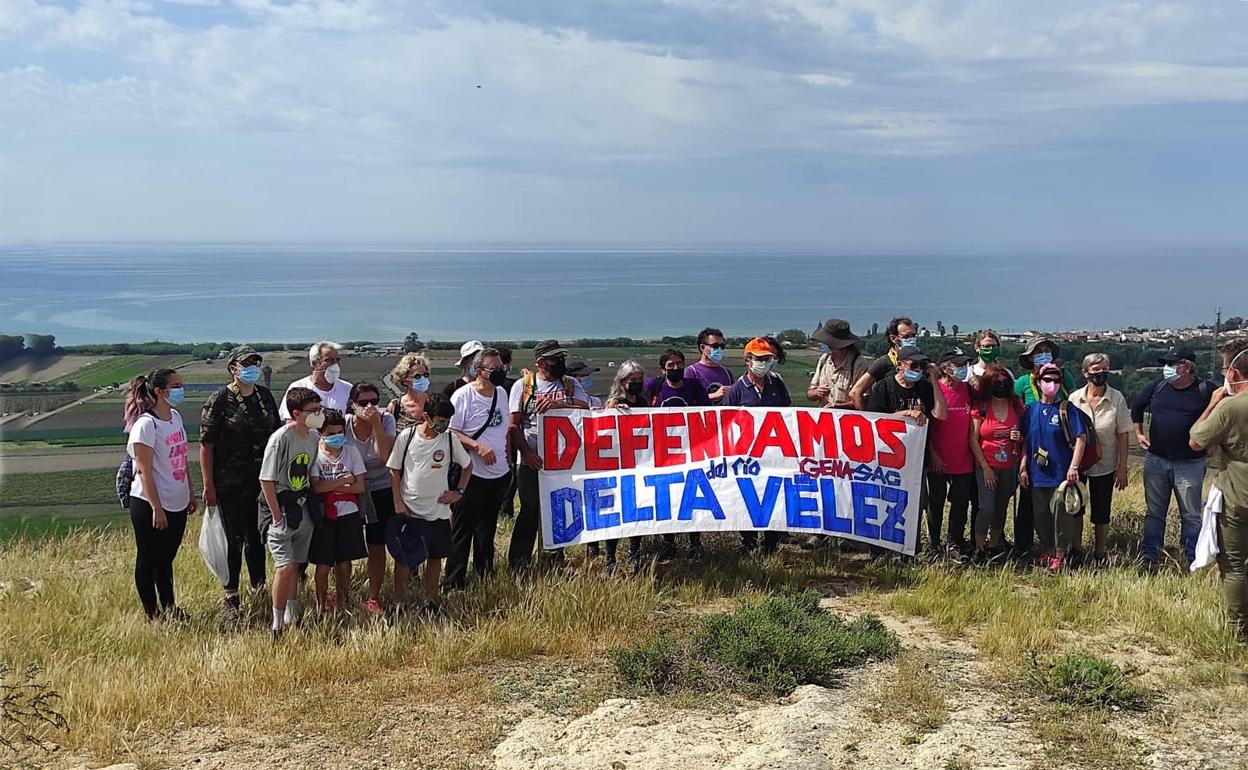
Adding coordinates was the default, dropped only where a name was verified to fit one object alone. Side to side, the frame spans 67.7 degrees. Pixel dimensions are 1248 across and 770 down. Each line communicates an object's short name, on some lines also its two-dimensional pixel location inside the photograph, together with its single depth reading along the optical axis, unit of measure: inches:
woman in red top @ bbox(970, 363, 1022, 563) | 324.5
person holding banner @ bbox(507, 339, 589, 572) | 310.5
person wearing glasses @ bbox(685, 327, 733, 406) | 335.6
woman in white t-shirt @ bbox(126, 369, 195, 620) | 252.4
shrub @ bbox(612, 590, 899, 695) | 225.5
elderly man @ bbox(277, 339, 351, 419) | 282.4
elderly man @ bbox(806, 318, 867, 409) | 337.1
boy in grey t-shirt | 249.9
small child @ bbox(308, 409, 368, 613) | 257.6
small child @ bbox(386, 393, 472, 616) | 263.3
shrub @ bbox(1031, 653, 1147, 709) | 212.5
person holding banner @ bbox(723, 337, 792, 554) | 324.2
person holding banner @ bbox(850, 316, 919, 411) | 327.6
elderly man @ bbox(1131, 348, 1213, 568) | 307.6
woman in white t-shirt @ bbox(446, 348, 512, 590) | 288.8
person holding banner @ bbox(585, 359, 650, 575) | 319.0
